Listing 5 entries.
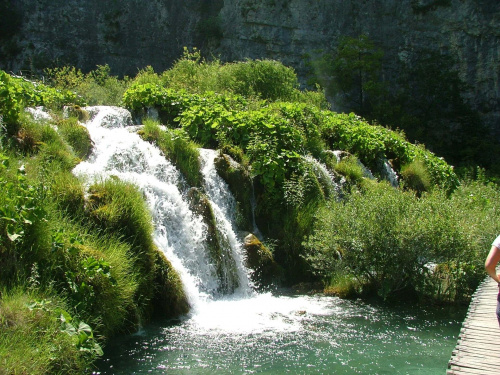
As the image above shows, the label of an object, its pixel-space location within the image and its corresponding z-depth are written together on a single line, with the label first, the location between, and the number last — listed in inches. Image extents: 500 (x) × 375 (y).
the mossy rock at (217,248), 317.4
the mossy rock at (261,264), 335.6
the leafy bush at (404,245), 299.4
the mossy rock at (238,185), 378.0
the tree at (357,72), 947.3
